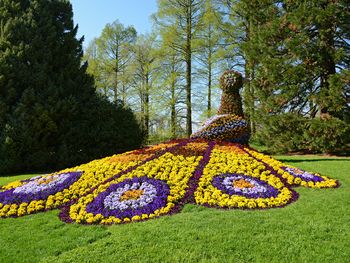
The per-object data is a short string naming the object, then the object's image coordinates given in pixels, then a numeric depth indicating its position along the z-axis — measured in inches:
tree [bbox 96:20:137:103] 1053.6
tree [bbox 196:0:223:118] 851.4
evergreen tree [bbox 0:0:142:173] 495.2
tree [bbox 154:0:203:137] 860.0
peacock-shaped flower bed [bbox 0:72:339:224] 239.1
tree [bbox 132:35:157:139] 943.7
